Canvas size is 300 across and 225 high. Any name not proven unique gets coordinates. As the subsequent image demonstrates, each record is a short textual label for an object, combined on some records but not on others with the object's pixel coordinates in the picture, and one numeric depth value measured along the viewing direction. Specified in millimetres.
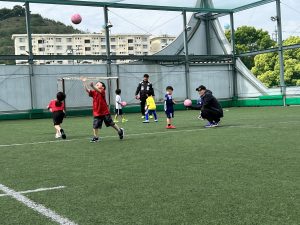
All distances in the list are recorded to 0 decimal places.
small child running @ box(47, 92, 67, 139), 11948
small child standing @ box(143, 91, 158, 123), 16984
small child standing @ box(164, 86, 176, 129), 13688
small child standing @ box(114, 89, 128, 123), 19342
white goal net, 26219
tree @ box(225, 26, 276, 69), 64500
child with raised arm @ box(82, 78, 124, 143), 10453
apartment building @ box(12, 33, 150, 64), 149250
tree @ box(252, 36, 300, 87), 56250
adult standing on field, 19172
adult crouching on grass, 13508
